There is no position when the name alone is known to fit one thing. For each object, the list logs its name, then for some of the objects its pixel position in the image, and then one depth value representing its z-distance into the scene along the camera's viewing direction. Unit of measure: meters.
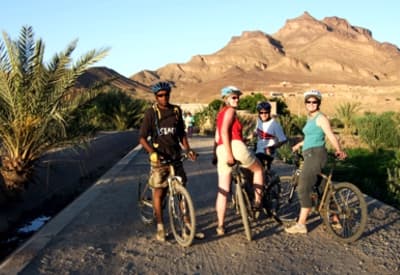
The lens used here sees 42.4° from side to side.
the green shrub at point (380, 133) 18.27
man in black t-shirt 6.17
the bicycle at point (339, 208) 6.16
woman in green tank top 6.23
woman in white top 7.64
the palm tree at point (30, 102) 8.99
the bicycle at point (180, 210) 5.91
